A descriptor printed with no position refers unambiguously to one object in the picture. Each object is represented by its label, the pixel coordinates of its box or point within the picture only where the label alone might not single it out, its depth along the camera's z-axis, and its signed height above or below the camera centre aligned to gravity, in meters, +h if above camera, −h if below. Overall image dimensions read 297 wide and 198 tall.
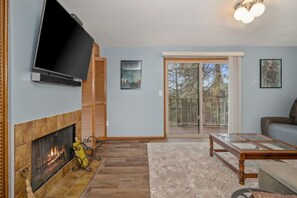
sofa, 2.39 -0.53
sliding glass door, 3.37 +0.11
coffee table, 1.52 -0.58
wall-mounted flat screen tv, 1.22 +0.58
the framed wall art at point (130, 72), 3.18 +0.60
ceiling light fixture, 1.88 +1.22
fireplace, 1.32 -0.61
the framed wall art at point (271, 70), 3.21 +0.65
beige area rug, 1.44 -0.94
